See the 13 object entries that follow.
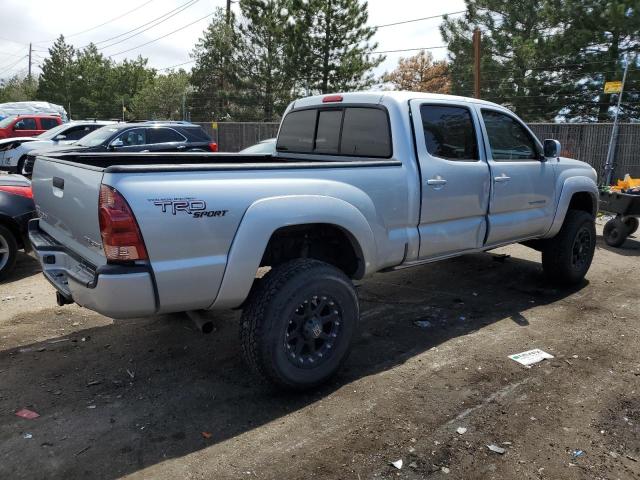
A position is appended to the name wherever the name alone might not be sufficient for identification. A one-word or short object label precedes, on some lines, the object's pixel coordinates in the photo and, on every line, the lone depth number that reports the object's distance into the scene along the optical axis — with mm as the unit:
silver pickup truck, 2840
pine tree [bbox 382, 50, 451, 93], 41125
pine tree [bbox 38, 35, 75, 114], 57000
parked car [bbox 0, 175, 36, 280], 5891
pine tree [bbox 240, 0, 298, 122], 27578
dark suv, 11430
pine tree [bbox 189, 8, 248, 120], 31312
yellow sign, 12969
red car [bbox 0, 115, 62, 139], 19938
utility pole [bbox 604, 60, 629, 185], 13539
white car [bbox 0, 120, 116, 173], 14374
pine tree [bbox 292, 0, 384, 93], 26188
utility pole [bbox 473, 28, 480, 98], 15866
